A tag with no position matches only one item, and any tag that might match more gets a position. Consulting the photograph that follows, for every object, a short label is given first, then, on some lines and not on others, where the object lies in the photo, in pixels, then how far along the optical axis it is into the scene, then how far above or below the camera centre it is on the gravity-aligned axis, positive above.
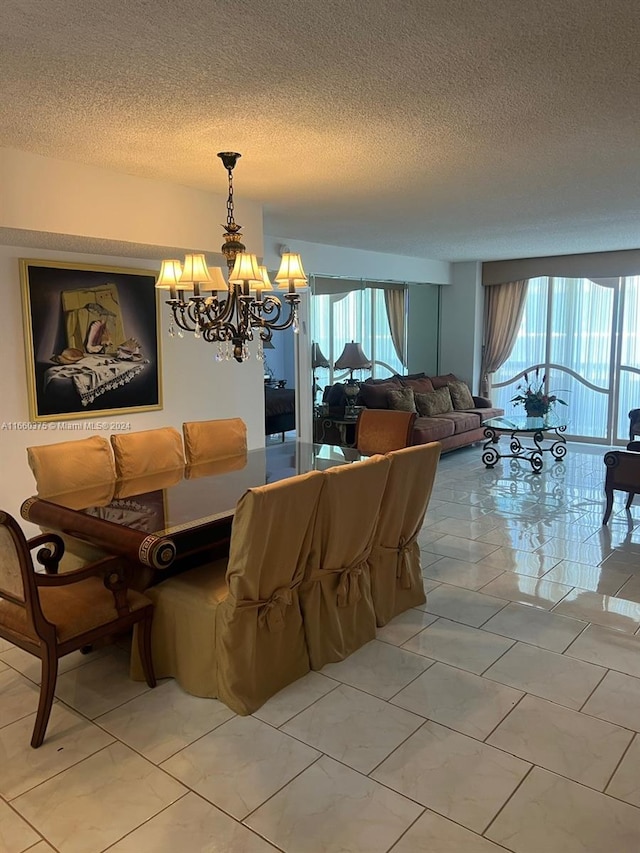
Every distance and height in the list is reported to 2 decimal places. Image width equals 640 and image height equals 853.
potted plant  7.45 -0.77
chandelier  3.22 +0.26
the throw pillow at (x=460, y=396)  8.78 -0.80
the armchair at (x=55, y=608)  2.33 -1.09
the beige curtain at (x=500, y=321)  9.22 +0.26
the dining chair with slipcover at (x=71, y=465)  3.28 -0.67
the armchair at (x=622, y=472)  4.91 -1.06
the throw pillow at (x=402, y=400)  7.67 -0.75
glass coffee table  7.17 -1.20
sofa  7.67 -0.83
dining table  2.57 -0.79
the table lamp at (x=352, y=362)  7.75 -0.29
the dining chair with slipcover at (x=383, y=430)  4.74 -0.70
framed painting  4.17 +0.00
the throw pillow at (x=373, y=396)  7.70 -0.70
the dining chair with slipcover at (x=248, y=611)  2.49 -1.16
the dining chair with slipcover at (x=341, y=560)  2.81 -1.04
